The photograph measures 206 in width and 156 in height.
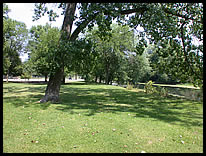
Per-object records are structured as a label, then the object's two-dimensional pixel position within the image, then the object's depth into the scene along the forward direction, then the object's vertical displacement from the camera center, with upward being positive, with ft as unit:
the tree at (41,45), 67.32 +14.04
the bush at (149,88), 58.48 -3.82
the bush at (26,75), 104.76 +0.88
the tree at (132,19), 24.48 +9.90
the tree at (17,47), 94.47 +19.05
